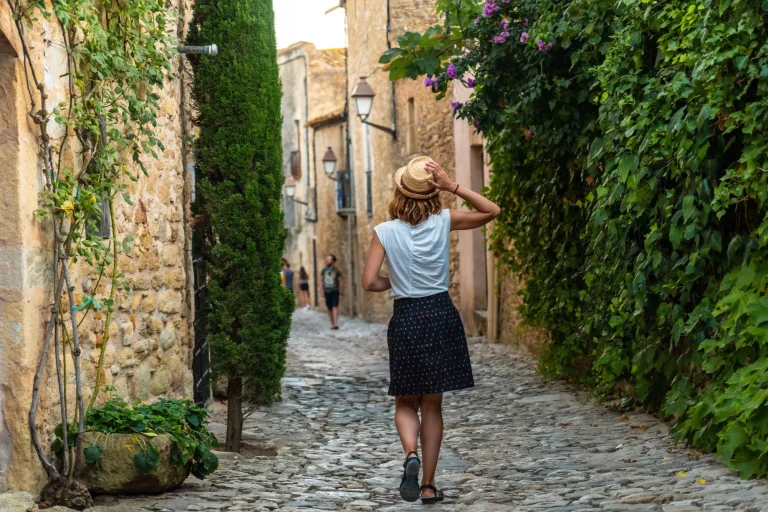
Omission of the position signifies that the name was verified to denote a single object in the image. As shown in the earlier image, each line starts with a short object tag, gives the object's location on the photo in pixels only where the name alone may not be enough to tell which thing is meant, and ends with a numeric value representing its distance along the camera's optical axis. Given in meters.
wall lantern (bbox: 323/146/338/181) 44.47
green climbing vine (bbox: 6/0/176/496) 7.66
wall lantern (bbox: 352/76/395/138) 32.83
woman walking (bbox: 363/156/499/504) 8.23
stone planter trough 7.95
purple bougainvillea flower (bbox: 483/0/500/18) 14.25
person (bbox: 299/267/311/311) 54.51
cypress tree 11.72
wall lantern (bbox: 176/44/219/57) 11.40
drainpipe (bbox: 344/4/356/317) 44.44
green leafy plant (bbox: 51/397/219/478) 7.97
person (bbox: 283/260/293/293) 46.66
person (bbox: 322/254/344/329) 34.98
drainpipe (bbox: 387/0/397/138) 35.80
